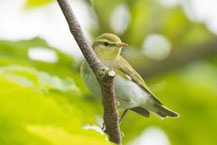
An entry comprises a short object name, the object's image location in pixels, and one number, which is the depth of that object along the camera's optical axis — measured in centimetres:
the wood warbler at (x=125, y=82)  799
